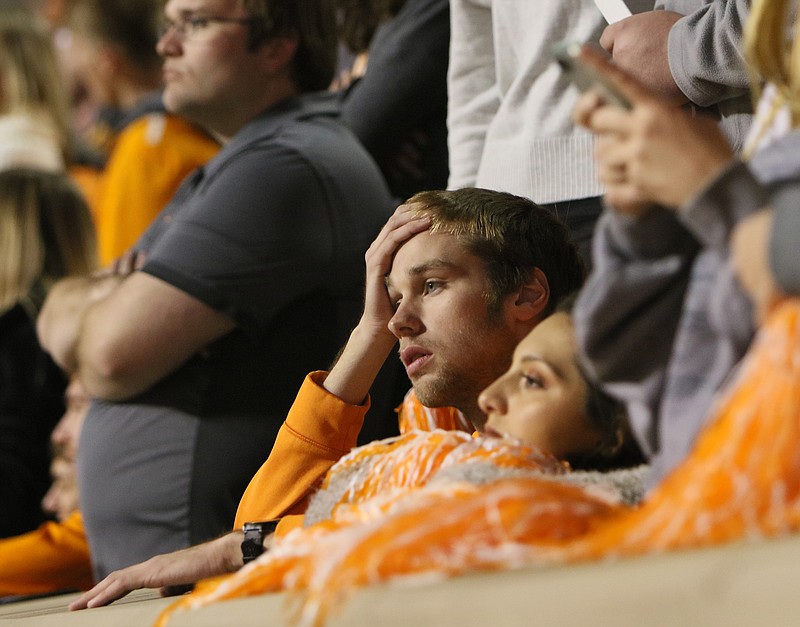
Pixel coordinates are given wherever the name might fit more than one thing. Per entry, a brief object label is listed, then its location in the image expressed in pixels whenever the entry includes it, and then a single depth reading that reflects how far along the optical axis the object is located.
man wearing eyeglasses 7.39
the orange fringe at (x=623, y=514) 6.50
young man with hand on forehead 6.99
